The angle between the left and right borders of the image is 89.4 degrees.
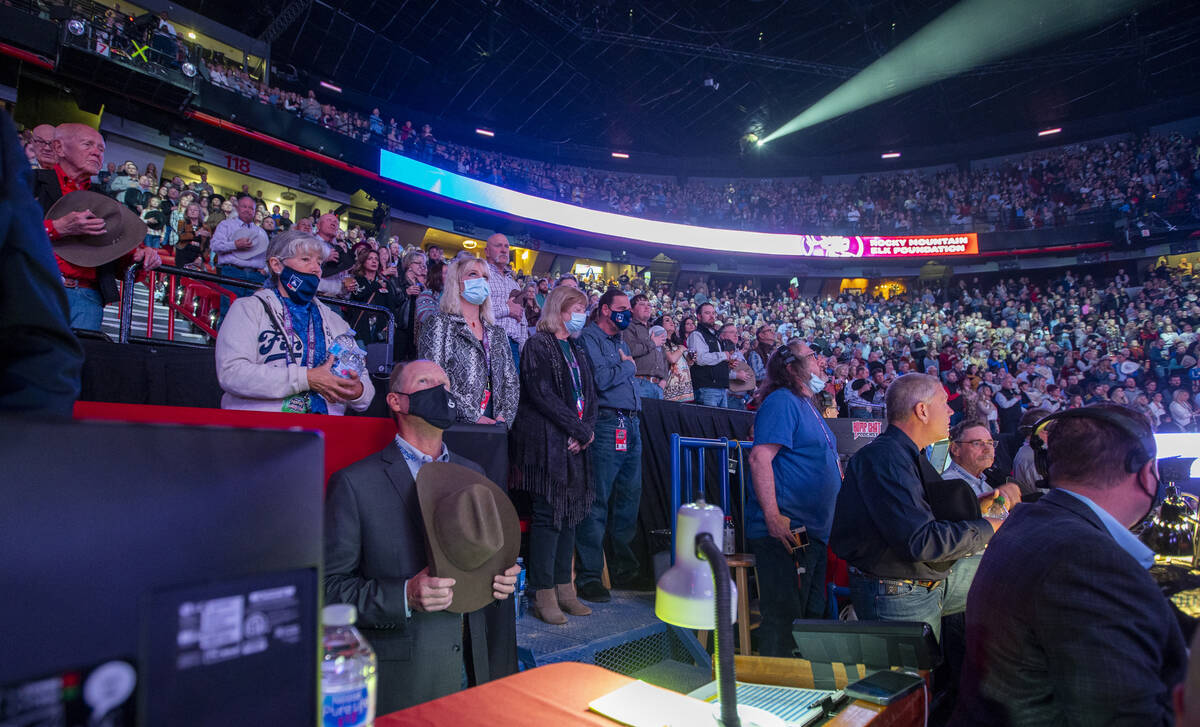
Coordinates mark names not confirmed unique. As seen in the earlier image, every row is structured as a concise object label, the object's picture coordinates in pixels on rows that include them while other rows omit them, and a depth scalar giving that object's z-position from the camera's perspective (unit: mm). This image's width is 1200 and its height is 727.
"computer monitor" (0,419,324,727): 440
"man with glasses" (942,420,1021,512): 3783
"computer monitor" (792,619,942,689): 1544
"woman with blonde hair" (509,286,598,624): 3336
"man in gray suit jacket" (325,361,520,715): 1804
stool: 3369
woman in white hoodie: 2287
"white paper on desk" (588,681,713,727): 1184
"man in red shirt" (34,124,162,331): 2678
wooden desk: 1179
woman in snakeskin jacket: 3195
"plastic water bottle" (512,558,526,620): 3118
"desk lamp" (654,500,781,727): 987
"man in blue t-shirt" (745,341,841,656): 3252
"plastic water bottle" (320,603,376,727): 800
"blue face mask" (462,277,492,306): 3322
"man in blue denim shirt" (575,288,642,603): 3740
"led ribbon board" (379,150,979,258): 18766
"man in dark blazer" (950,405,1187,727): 1360
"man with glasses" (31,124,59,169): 2762
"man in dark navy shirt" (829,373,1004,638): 2406
